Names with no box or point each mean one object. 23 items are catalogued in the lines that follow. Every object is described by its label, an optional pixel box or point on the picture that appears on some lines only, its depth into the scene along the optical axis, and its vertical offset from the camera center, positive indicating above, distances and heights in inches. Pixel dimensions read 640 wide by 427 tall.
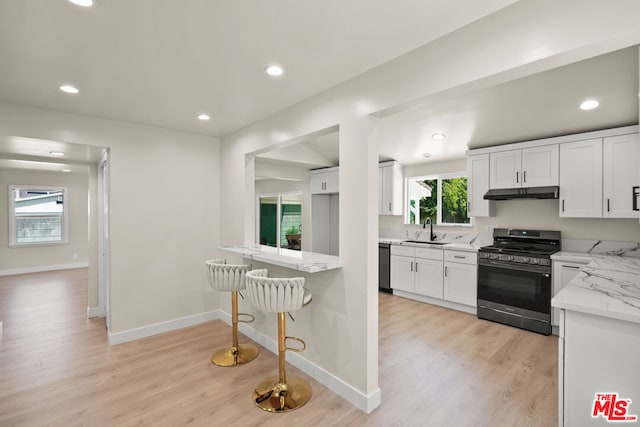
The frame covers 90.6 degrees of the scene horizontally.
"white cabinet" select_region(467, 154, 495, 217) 167.6 +13.2
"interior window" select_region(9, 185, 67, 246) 270.1 -4.0
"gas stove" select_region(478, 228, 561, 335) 138.6 -31.7
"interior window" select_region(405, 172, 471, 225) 200.2 +7.6
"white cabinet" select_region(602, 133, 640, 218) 126.0 +14.8
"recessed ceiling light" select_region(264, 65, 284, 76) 88.0 +39.8
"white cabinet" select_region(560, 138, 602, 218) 134.3 +14.0
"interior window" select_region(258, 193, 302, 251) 242.1 -9.9
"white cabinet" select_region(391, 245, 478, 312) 165.8 -36.3
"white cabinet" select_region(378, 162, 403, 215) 211.3 +15.3
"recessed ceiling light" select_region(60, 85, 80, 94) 100.4 +39.2
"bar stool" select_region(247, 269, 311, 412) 89.6 -28.5
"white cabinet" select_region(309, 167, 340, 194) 220.5 +21.8
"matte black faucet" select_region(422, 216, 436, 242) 203.2 -10.1
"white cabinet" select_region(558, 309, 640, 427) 54.8 -28.3
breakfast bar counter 91.7 -15.9
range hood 143.0 +8.5
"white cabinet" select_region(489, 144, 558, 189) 146.0 +21.1
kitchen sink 190.9 -19.5
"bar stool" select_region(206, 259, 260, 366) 116.8 -27.6
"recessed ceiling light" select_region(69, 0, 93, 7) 59.9 +39.7
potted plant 243.3 -19.6
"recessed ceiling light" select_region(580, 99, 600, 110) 115.1 +39.5
